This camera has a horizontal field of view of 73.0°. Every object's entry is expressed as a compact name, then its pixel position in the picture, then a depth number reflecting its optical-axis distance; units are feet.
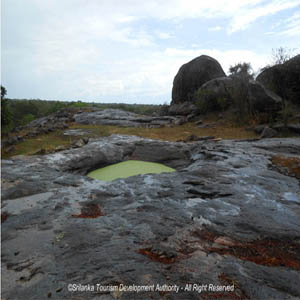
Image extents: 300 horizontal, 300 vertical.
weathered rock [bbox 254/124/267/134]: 29.76
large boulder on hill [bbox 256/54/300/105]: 38.50
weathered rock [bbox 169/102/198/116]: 52.83
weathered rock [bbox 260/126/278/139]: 26.94
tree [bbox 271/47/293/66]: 40.09
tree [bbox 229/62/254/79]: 62.80
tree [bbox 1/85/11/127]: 46.04
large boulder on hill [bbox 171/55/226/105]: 57.88
